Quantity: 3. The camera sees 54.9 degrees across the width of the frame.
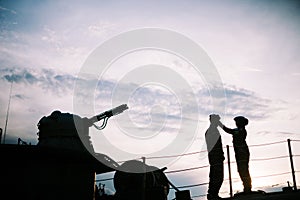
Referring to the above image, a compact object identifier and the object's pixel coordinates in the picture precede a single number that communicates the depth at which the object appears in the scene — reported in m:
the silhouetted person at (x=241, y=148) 8.04
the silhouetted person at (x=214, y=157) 8.29
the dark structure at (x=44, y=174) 10.08
